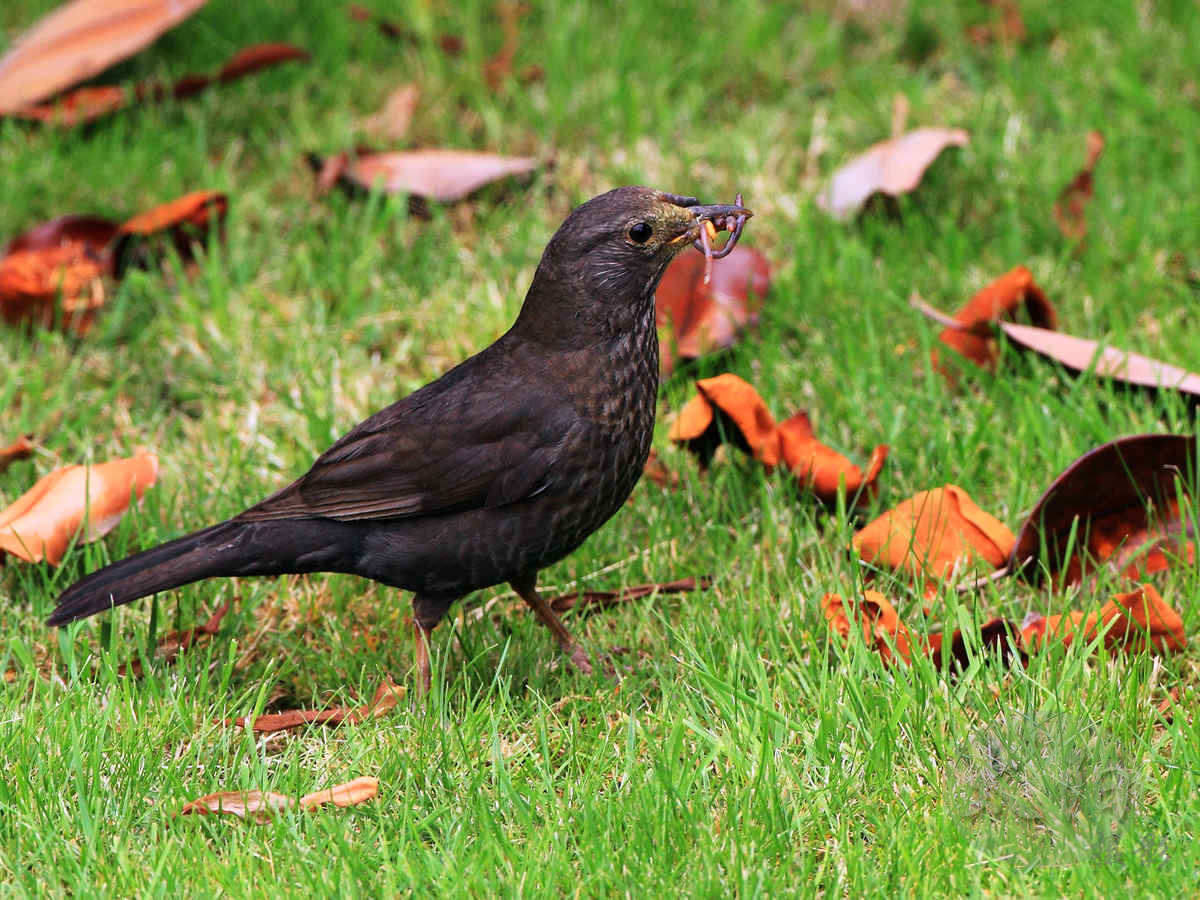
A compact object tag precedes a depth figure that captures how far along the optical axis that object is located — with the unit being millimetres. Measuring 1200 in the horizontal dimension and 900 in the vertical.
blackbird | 7242
